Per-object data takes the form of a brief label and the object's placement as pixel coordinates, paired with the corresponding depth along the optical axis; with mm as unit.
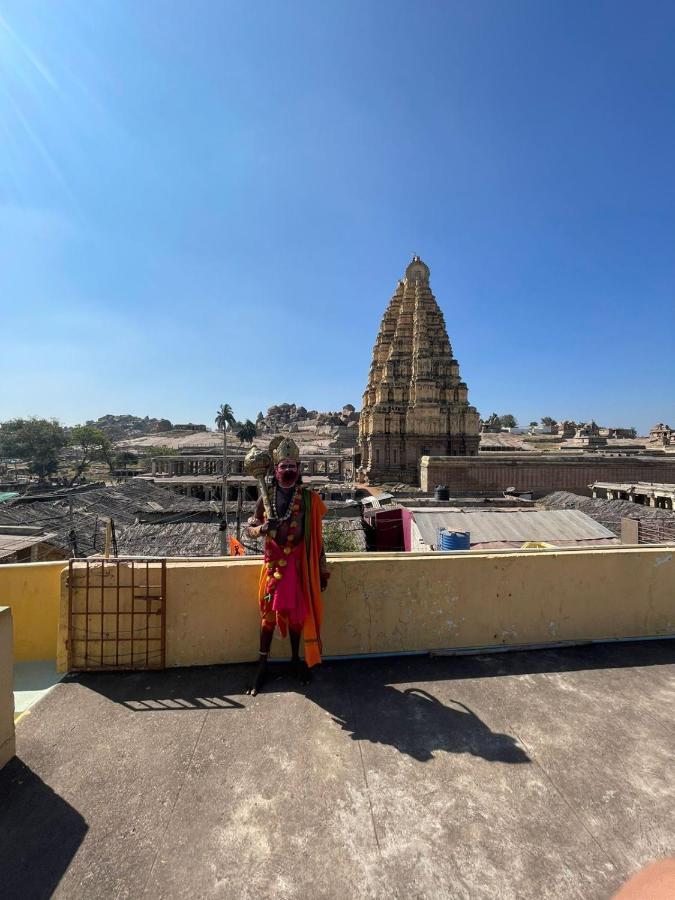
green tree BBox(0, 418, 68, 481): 59375
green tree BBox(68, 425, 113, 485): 64250
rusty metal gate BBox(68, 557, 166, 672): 3199
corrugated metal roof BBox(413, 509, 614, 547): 12711
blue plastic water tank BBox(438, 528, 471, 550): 9559
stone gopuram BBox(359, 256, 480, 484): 36125
